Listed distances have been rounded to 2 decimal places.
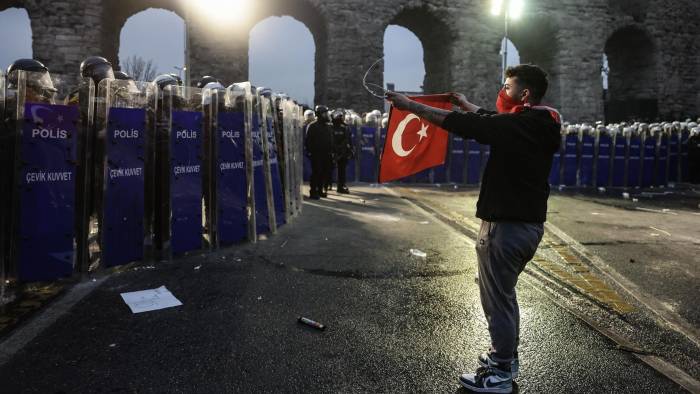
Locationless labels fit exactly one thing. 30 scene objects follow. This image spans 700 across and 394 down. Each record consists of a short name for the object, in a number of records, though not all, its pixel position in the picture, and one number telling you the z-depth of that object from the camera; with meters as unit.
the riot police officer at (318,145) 11.45
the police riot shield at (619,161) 18.42
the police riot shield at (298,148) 9.38
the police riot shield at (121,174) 4.98
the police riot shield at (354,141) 16.84
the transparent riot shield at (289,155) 8.05
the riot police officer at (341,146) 12.98
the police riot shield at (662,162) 18.89
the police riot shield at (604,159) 18.28
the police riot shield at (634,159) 18.48
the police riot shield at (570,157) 17.86
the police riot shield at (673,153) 19.41
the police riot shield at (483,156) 17.83
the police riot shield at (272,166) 7.04
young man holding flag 2.73
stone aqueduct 19.56
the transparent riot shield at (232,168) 6.18
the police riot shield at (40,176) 4.24
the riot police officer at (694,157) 18.84
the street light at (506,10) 22.83
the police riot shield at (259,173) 6.78
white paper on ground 4.14
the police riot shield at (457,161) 17.45
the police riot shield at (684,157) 19.59
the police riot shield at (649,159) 18.73
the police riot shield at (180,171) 5.63
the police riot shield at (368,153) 16.91
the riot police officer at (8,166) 4.19
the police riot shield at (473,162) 17.59
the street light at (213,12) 20.33
